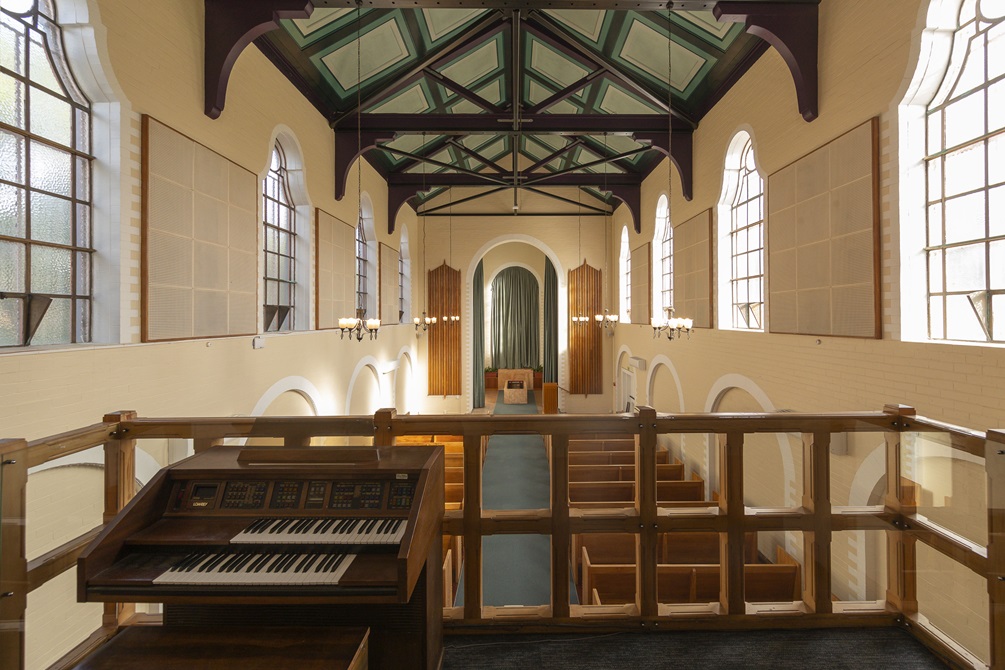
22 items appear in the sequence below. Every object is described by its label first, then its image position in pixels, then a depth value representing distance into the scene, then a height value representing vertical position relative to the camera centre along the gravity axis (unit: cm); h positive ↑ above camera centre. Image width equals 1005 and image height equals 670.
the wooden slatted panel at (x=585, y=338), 1470 -1
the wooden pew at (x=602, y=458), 851 -194
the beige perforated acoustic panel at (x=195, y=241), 407 +85
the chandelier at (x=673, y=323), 684 +19
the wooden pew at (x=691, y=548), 573 -227
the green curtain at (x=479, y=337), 1605 +2
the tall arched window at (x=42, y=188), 308 +93
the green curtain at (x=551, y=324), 1600 +41
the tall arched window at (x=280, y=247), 638 +113
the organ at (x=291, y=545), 168 -69
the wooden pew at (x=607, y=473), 798 -203
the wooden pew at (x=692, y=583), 476 -220
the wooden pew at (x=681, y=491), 729 -211
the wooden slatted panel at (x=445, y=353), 1504 -43
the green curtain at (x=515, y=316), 2027 +80
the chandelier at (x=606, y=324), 1400 +37
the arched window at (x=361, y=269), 1002 +129
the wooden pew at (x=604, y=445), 952 -192
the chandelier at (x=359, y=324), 671 +19
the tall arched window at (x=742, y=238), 637 +124
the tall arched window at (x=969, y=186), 329 +99
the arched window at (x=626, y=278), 1324 +148
